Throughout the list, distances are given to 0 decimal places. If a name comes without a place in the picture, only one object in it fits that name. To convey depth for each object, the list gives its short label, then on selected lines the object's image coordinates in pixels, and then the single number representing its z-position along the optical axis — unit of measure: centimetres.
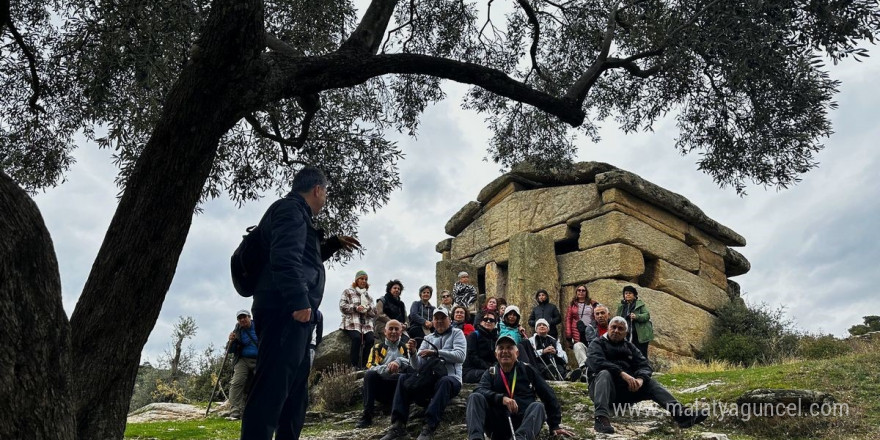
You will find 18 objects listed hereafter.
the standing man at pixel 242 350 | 1292
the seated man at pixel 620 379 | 910
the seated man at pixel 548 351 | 1327
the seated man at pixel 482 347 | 1139
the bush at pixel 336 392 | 1251
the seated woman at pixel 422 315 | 1360
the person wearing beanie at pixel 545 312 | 1458
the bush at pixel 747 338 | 1870
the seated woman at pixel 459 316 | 1235
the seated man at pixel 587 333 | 1357
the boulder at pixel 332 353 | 1529
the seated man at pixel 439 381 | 950
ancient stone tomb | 1959
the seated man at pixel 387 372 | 1075
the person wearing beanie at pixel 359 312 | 1405
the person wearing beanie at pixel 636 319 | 1386
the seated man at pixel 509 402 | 845
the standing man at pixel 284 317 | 530
